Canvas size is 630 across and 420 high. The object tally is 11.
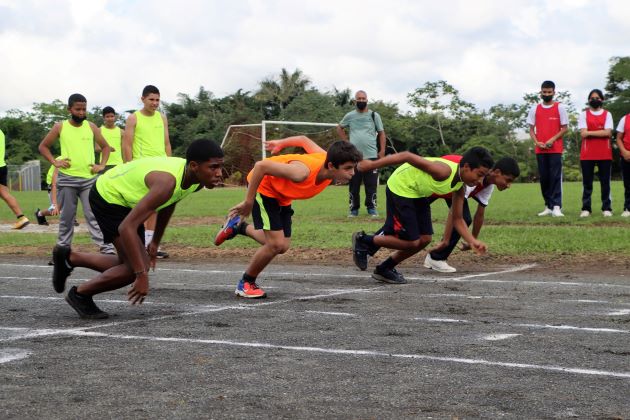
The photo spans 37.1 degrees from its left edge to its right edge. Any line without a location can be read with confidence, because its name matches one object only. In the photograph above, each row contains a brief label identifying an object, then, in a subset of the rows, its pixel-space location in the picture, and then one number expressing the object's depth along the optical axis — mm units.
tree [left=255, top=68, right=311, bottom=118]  68500
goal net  44531
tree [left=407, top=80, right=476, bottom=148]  68000
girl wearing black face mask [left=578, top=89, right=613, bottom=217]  15555
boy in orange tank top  7766
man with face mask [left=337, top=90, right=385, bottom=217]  16891
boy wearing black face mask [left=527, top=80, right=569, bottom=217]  15422
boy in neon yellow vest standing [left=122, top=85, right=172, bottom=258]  11836
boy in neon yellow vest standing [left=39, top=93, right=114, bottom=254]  11172
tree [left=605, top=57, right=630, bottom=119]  62275
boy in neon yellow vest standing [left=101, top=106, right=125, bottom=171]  16184
